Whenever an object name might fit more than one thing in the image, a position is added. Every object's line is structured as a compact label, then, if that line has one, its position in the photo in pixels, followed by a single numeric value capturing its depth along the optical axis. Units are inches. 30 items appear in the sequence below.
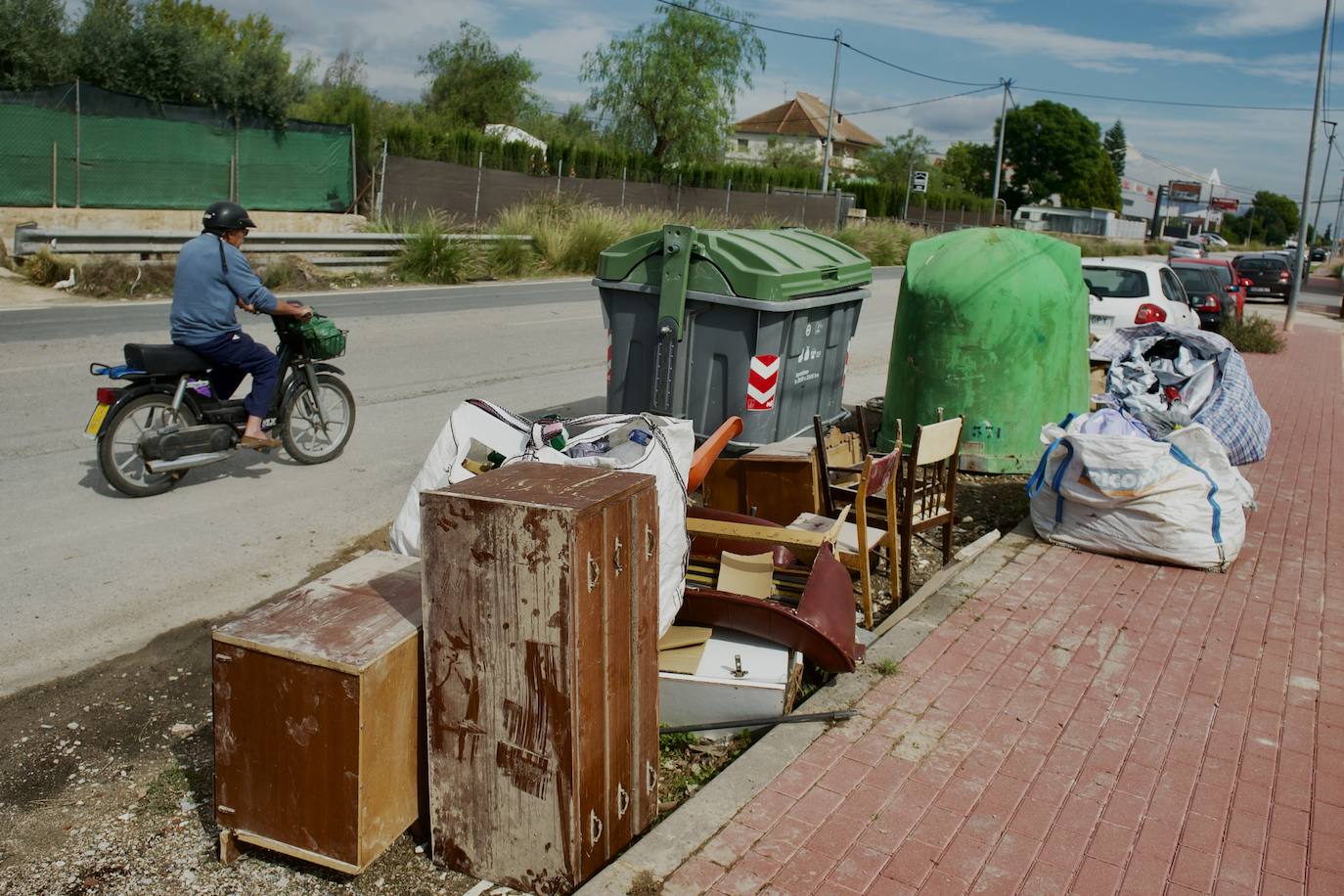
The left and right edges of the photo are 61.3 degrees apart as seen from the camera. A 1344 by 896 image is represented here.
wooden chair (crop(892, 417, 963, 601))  231.9
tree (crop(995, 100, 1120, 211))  3932.1
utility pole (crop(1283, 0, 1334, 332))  964.0
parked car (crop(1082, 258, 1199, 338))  567.5
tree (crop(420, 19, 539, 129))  2076.8
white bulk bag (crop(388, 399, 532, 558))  185.2
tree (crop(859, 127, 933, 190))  3240.7
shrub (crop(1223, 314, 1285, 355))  772.0
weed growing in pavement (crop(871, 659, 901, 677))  190.1
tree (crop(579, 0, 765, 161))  1894.7
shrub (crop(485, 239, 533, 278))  883.4
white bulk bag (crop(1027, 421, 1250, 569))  252.7
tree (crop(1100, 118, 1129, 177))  5514.3
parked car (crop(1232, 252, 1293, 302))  1395.2
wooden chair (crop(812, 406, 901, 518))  227.5
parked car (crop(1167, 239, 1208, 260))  1734.7
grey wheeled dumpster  279.6
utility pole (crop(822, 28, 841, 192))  1661.0
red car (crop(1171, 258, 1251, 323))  857.5
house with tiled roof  4291.3
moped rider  273.6
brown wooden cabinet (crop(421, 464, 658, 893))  119.4
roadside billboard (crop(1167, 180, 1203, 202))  5319.9
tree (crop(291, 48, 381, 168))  1124.5
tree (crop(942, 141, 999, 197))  4025.6
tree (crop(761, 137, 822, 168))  3263.0
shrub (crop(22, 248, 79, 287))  668.7
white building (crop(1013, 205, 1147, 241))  3253.0
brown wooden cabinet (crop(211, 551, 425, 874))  121.6
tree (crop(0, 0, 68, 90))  983.6
